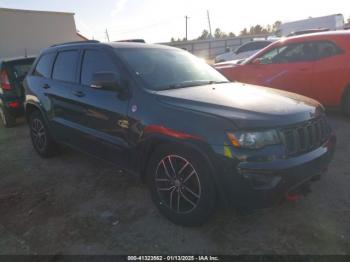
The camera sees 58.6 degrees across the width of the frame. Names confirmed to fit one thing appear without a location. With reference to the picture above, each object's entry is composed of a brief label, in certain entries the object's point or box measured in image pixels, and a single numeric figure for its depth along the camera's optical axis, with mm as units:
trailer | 21094
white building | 17328
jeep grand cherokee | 2531
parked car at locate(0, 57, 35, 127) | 7262
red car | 5805
